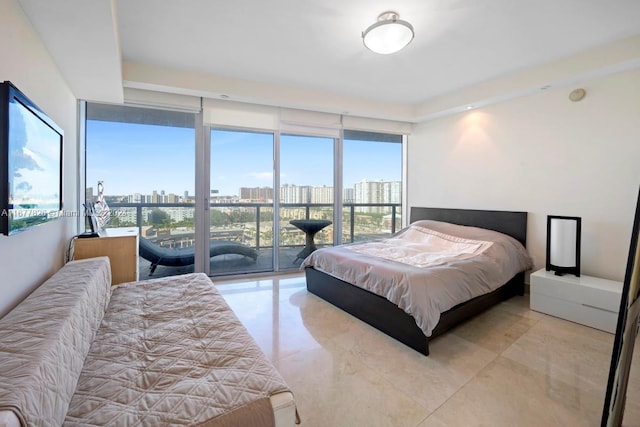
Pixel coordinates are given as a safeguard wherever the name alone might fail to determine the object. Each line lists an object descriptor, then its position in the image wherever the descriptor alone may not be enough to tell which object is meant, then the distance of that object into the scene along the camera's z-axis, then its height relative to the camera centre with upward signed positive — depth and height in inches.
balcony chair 148.1 -25.2
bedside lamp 116.2 -13.4
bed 91.7 -34.2
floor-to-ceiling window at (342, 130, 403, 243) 193.6 +16.3
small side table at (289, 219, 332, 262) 183.5 -13.6
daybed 36.1 -26.5
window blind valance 140.7 +50.9
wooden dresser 100.6 -16.6
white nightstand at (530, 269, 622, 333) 101.6 -32.4
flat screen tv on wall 49.4 +8.2
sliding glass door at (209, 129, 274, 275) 159.6 +4.7
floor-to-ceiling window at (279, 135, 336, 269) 174.1 +10.8
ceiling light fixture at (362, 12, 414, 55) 88.6 +54.7
